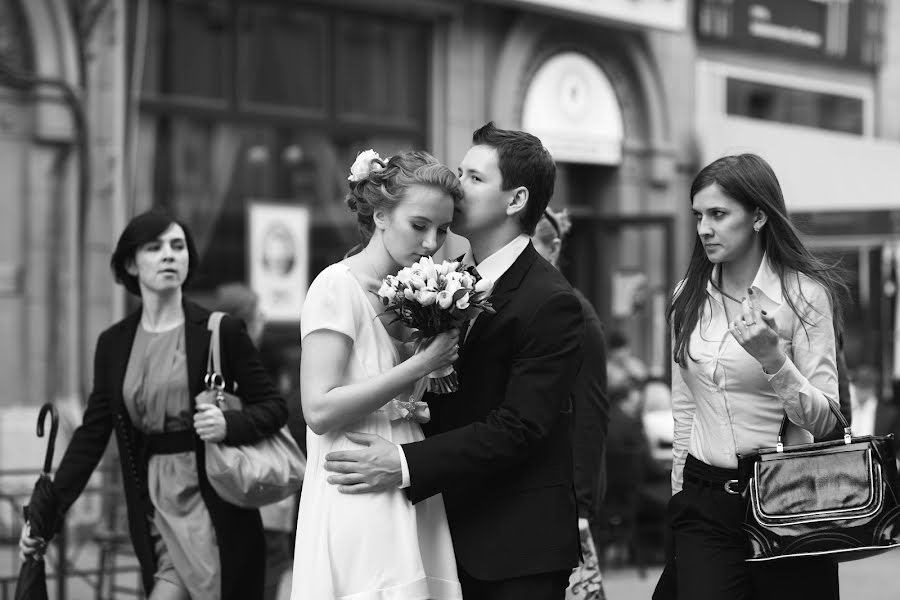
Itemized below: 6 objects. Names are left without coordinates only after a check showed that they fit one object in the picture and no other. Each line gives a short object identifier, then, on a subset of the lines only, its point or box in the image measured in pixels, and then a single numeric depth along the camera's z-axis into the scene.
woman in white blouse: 8.29
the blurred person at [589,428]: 10.52
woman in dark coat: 10.42
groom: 7.39
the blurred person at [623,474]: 20.22
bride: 7.32
